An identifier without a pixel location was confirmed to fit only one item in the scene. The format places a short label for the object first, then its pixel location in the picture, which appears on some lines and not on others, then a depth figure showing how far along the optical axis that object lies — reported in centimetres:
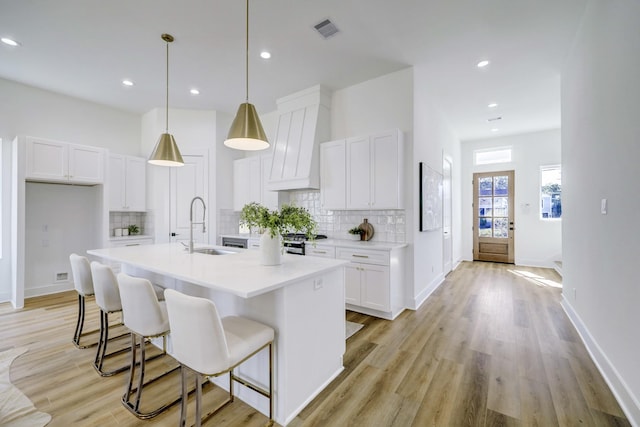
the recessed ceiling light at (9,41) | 304
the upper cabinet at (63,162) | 388
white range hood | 418
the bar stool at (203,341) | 135
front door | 672
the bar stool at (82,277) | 257
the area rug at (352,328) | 300
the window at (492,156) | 680
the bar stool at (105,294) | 218
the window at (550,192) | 620
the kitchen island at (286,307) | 169
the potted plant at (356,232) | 398
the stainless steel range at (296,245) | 389
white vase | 204
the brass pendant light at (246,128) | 217
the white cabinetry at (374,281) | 330
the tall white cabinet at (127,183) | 473
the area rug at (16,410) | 173
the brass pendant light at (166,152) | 287
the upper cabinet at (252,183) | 496
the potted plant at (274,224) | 199
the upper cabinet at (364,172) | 356
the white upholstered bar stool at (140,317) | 174
